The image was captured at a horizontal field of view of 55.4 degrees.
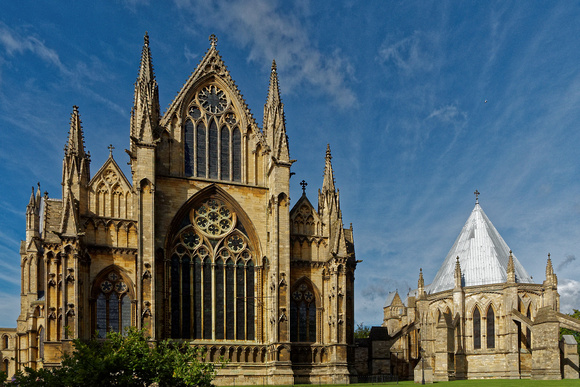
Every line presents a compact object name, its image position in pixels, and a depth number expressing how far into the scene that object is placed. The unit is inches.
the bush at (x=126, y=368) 717.9
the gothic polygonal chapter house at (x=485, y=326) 1959.9
